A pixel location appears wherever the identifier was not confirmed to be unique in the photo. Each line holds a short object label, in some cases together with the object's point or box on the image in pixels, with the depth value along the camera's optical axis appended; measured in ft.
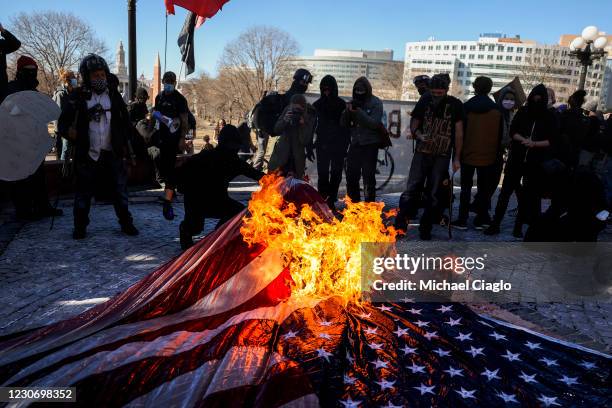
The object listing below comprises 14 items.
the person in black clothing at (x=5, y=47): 19.83
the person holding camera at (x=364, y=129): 22.06
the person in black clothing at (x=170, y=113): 25.18
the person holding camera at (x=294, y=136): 21.99
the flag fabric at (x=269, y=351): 7.55
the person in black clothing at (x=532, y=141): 20.44
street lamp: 39.04
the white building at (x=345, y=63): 487.61
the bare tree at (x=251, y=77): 135.54
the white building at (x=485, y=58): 367.86
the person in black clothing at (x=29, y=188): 20.02
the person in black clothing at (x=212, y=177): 16.89
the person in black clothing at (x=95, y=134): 17.89
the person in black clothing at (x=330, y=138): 23.18
